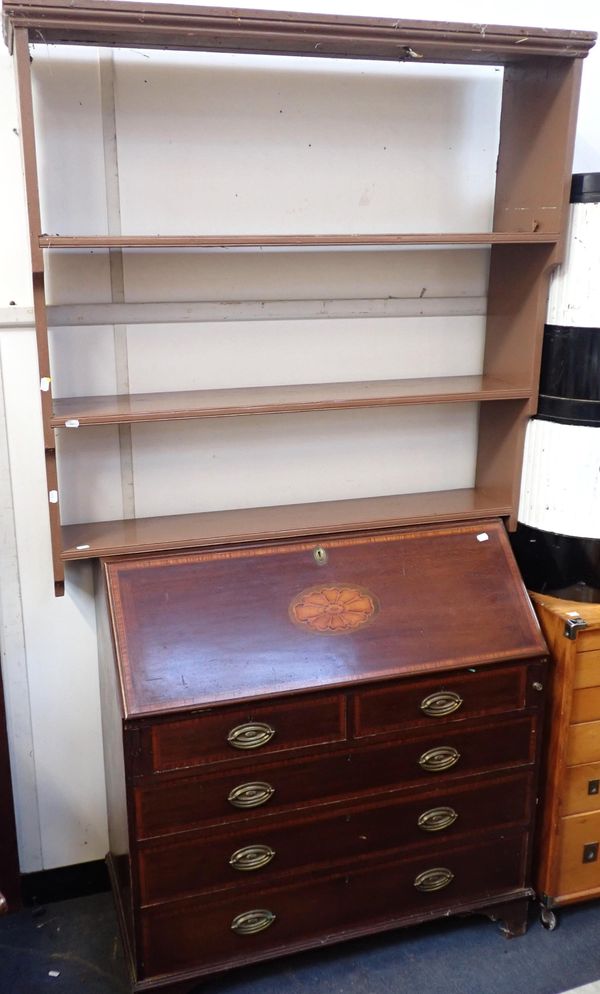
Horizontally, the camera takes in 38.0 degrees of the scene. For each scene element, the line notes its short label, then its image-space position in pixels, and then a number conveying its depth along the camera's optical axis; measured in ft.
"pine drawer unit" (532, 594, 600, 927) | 7.14
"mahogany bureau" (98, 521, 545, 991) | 6.31
